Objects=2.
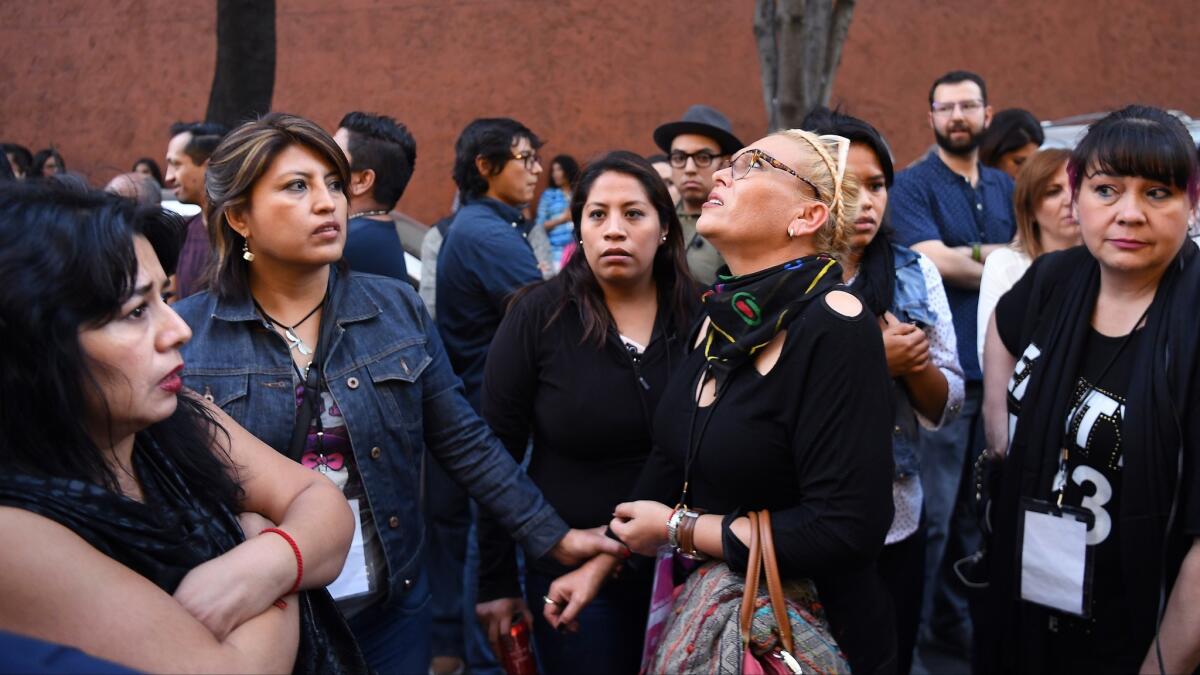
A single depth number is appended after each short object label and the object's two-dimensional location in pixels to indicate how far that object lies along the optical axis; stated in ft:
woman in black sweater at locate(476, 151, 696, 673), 10.78
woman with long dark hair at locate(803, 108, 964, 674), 11.27
